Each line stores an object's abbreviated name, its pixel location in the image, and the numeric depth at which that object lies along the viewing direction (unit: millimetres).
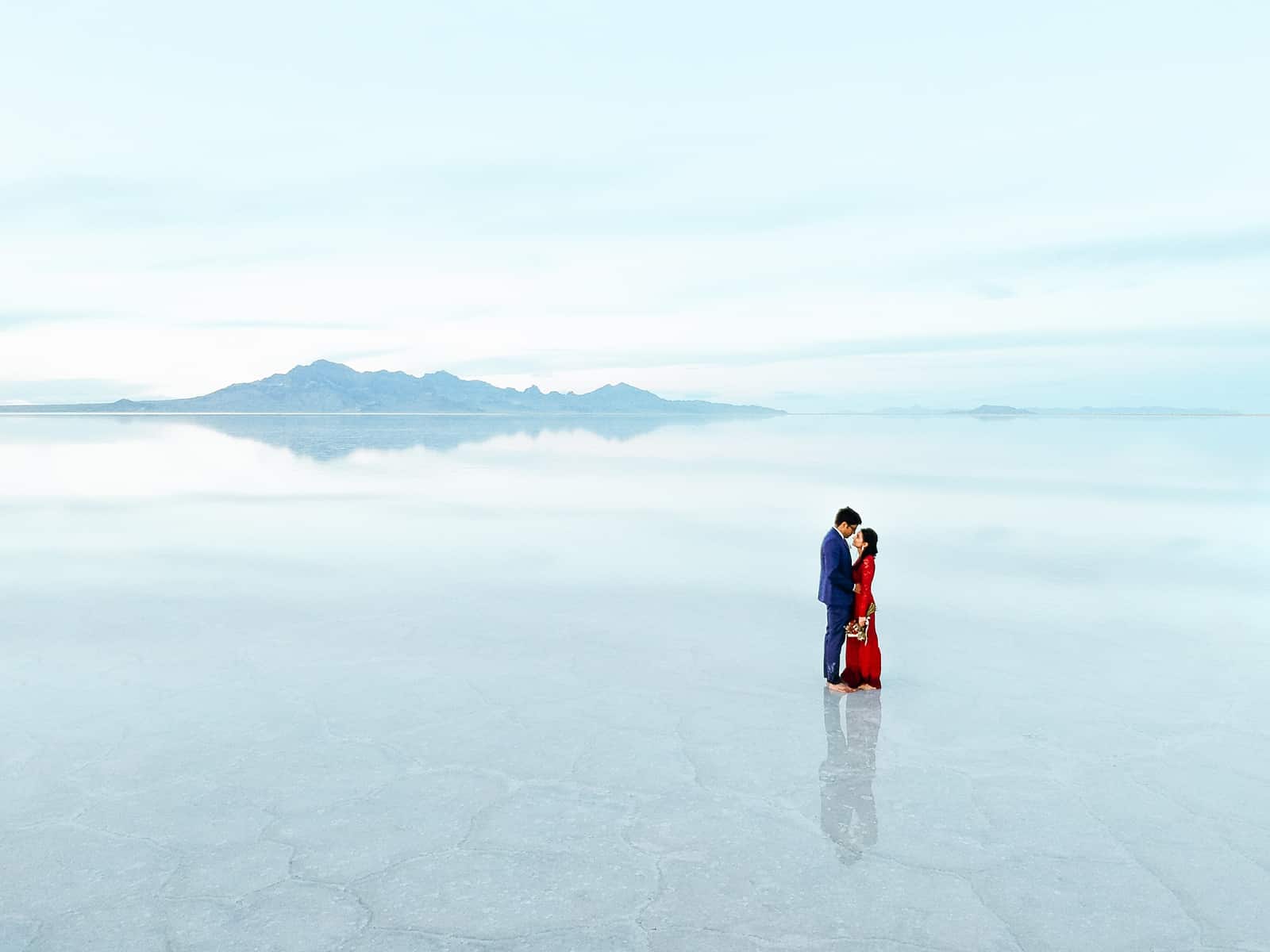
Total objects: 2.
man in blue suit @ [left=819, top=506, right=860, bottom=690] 6590
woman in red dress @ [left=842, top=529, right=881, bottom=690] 6602
